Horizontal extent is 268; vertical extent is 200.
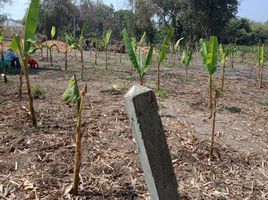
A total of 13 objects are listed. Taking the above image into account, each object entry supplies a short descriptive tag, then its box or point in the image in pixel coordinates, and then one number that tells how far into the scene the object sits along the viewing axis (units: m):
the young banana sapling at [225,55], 5.93
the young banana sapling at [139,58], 3.87
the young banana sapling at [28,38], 3.29
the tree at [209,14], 19.81
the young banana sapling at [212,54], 3.32
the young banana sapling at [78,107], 2.19
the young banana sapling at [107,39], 9.10
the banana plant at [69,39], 8.36
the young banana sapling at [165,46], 4.56
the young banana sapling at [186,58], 6.72
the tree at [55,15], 23.30
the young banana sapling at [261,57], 7.55
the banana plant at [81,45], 7.72
